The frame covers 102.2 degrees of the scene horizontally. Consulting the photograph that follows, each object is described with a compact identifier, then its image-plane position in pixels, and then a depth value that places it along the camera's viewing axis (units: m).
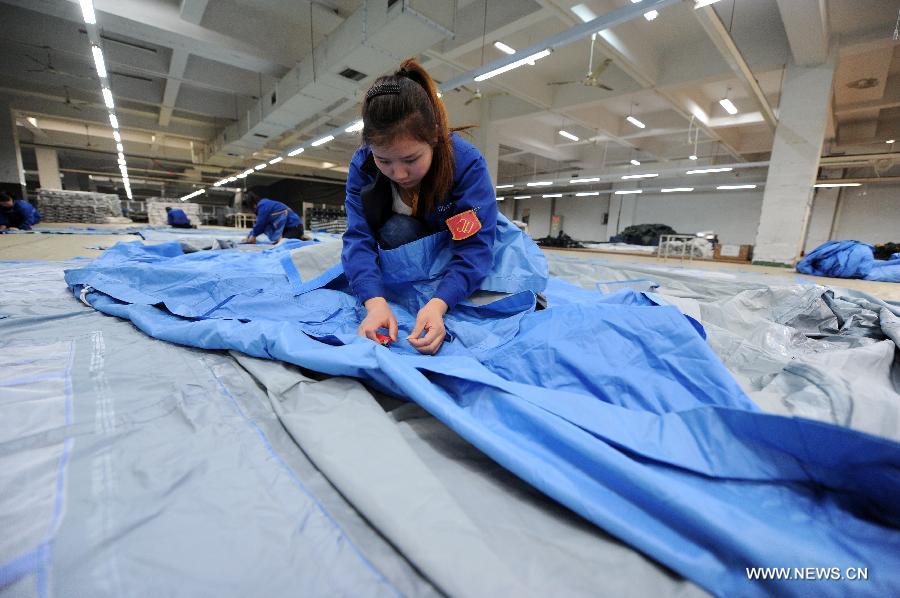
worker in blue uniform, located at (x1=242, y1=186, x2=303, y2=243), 4.35
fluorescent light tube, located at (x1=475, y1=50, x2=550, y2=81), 3.59
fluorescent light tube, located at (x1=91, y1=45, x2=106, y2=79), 4.23
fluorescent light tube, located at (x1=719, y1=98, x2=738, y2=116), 5.96
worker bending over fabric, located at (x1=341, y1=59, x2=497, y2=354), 0.79
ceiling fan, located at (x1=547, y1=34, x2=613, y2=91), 4.38
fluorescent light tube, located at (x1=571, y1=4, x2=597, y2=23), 3.42
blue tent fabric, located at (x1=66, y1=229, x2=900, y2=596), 0.33
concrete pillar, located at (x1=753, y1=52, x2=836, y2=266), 4.66
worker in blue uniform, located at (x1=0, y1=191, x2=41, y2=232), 4.81
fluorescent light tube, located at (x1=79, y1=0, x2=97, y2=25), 3.23
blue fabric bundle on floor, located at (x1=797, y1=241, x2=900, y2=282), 3.12
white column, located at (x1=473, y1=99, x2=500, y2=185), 7.26
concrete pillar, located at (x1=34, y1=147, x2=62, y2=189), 9.99
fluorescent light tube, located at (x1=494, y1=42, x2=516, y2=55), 4.46
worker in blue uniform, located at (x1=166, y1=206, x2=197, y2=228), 7.70
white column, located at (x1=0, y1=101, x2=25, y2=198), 7.25
